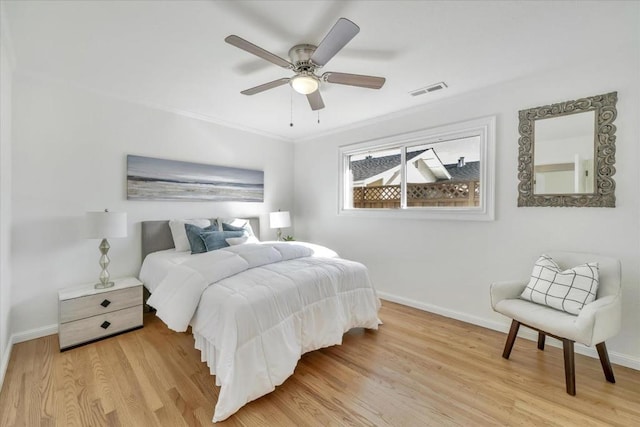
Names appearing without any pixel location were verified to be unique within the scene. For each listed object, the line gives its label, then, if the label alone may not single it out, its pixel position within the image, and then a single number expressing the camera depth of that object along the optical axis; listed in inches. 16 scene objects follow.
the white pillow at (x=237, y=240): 121.6
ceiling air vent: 104.7
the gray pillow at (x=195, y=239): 117.8
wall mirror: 83.5
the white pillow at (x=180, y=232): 122.5
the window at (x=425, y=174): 110.6
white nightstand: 89.8
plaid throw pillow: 75.6
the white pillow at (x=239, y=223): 140.8
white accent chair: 66.9
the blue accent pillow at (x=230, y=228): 136.9
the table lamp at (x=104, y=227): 96.2
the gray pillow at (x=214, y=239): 117.3
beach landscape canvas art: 120.4
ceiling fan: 63.6
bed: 63.6
